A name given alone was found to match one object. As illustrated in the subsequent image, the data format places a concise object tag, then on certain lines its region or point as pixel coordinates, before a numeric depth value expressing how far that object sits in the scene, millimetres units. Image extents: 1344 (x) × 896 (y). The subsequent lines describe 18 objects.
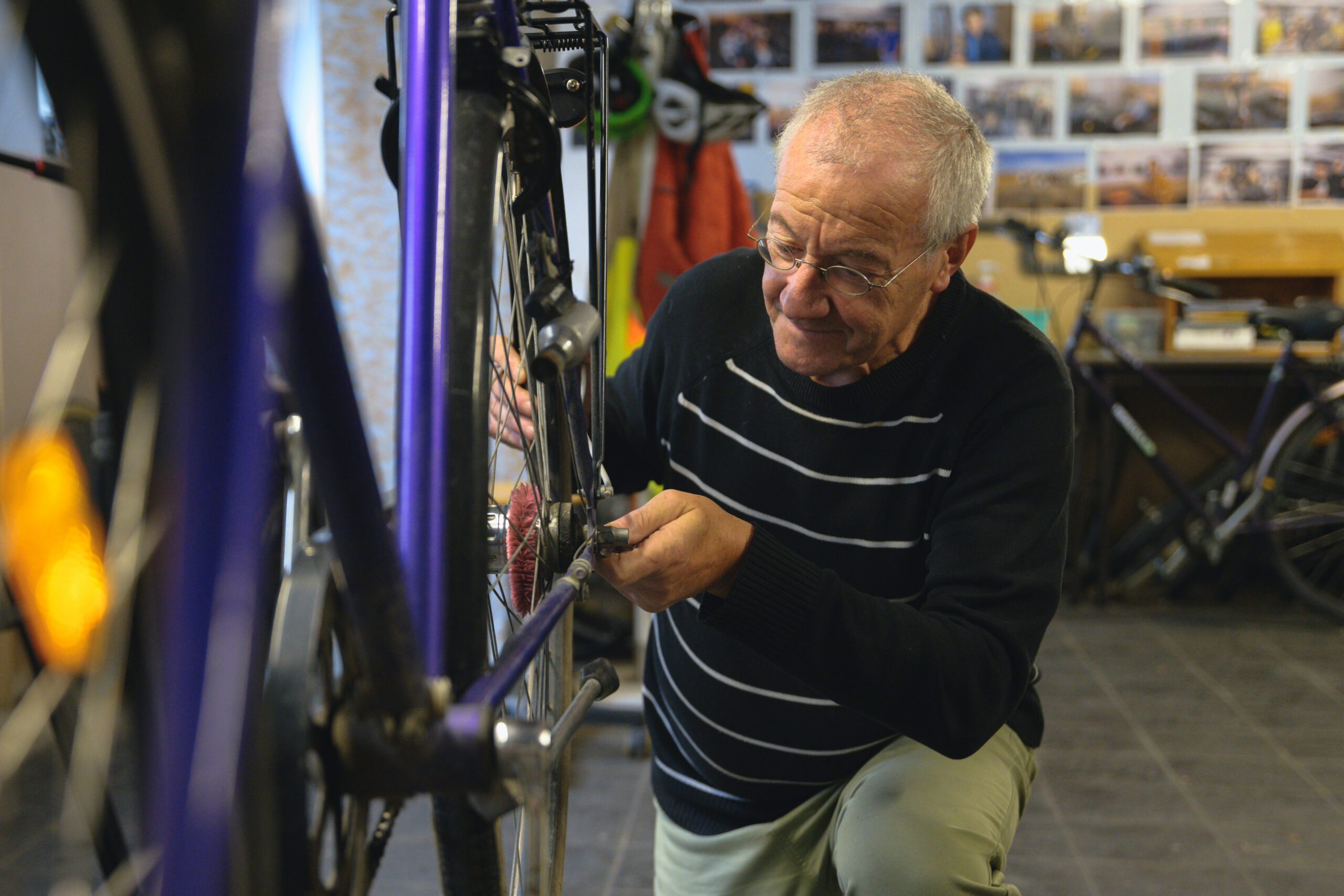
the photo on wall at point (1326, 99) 3270
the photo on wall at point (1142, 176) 3367
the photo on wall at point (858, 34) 3418
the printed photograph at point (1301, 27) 3250
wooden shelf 3068
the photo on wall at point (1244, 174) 3314
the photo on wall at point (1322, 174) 3281
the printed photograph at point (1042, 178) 3402
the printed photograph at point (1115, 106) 3354
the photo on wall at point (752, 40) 3455
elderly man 721
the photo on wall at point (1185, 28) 3295
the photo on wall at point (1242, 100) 3289
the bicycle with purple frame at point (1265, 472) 2779
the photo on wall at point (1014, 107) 3387
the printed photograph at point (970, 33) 3373
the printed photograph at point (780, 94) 3480
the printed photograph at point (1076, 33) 3340
